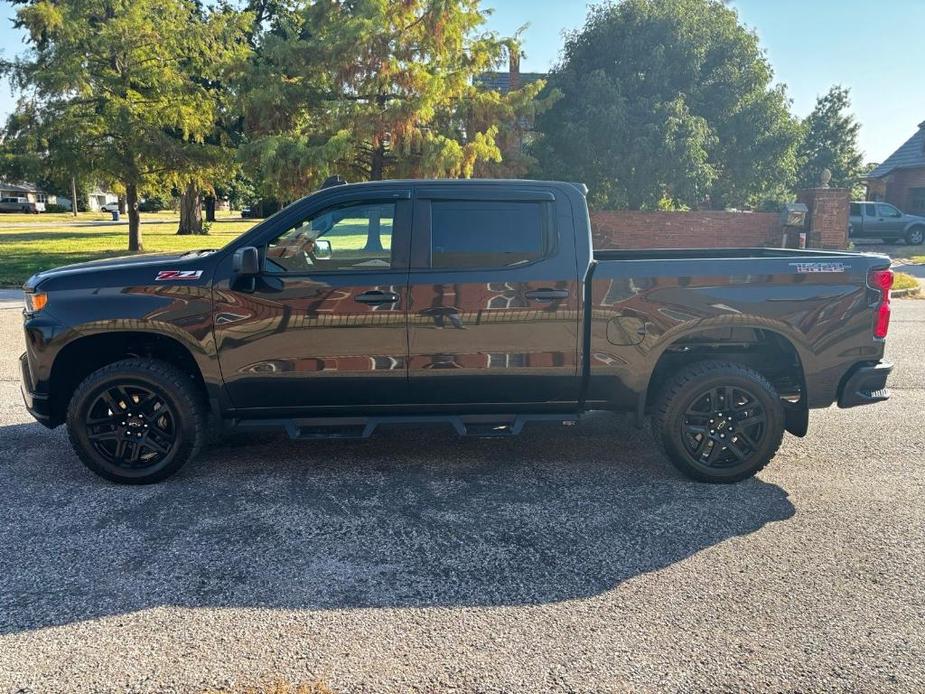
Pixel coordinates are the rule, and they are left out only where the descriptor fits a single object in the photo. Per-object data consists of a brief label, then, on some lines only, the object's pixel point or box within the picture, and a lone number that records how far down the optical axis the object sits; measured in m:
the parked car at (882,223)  26.03
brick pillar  16.42
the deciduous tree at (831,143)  33.72
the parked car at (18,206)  72.38
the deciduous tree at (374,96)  13.98
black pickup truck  4.24
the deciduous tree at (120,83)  18.73
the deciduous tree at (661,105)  16.80
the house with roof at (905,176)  32.38
